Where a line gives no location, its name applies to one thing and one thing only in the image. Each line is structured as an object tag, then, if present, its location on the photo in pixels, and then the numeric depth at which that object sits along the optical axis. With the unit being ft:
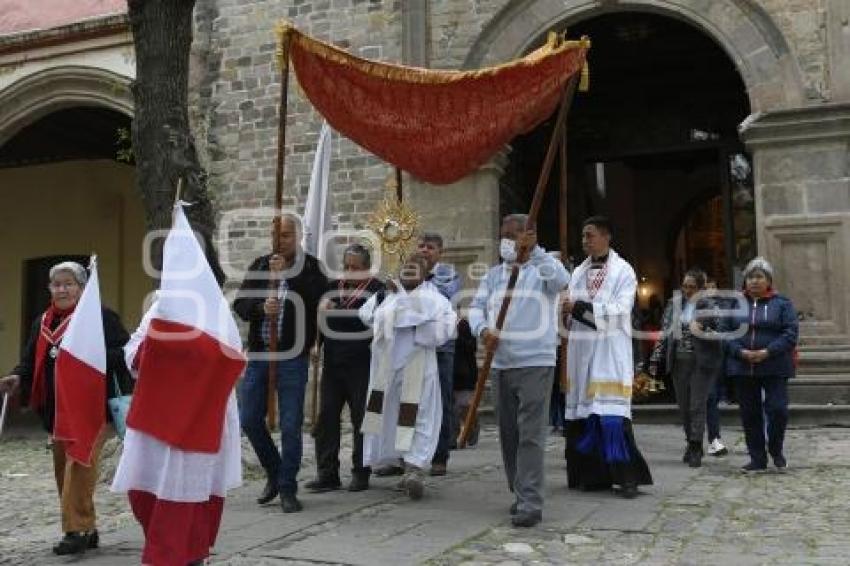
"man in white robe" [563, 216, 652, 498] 18.84
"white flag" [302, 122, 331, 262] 23.73
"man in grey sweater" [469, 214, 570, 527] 16.65
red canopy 18.98
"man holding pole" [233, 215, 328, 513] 18.37
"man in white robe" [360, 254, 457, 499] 19.84
